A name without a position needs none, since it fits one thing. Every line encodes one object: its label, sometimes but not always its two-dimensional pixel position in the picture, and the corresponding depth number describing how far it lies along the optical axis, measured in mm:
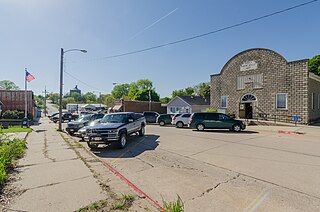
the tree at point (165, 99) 78412
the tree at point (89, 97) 141750
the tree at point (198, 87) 81344
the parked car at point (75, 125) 14386
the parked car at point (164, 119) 22953
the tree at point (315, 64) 37425
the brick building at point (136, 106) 41031
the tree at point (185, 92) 82438
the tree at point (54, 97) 146988
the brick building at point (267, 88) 18828
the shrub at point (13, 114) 27922
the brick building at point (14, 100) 31875
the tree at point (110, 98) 94062
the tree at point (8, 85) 88894
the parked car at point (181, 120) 19875
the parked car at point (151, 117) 26750
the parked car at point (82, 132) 10662
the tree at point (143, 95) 58562
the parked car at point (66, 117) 31403
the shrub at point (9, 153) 4944
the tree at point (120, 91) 102500
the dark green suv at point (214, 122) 15336
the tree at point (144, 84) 91188
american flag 24162
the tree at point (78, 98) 138388
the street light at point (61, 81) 17066
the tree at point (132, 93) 71106
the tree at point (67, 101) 117262
